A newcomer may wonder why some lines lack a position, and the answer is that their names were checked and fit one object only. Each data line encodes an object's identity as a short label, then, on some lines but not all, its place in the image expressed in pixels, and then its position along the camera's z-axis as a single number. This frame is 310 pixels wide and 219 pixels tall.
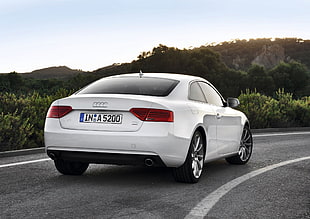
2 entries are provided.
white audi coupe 6.71
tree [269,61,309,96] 85.81
